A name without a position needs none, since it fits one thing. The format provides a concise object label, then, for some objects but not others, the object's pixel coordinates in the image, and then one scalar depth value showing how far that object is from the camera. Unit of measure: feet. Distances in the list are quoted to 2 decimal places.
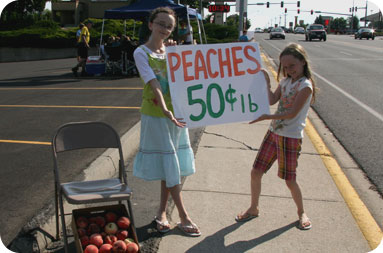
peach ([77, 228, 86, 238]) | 9.32
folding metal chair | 9.38
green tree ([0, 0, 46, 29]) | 79.56
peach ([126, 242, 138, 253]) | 9.14
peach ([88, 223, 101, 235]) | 9.50
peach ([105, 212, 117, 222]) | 9.93
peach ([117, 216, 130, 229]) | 9.76
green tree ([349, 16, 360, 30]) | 362.68
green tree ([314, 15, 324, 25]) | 380.54
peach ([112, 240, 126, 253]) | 9.06
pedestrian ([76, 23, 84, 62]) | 45.78
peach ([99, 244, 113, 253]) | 9.04
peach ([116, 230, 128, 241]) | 9.53
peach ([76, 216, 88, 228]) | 9.52
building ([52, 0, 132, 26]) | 157.58
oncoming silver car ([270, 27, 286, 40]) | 165.07
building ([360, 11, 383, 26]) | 359.25
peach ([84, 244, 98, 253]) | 8.92
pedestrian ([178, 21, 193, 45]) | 40.83
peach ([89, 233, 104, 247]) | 9.18
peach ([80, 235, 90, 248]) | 9.19
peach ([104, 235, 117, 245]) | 9.34
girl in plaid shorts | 10.58
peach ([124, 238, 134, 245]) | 9.34
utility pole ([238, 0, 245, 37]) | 63.46
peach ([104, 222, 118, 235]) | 9.57
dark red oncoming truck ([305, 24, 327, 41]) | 143.13
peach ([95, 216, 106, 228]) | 9.74
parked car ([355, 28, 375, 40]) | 168.02
